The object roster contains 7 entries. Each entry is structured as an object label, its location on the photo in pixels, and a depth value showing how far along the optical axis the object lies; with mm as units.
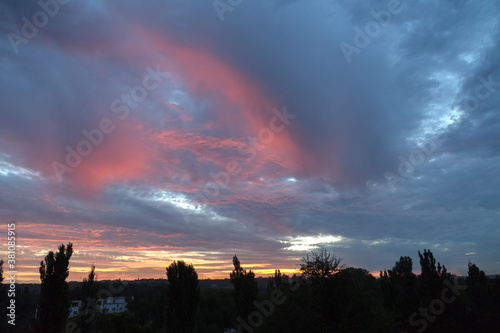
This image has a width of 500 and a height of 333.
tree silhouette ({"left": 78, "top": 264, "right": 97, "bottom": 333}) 30125
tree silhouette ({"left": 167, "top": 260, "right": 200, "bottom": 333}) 24078
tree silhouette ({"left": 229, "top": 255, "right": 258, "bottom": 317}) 31178
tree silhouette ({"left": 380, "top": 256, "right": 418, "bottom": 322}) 38978
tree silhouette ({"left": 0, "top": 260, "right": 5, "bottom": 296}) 22047
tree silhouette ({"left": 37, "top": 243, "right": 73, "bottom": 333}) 21125
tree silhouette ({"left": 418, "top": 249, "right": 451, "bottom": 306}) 36719
